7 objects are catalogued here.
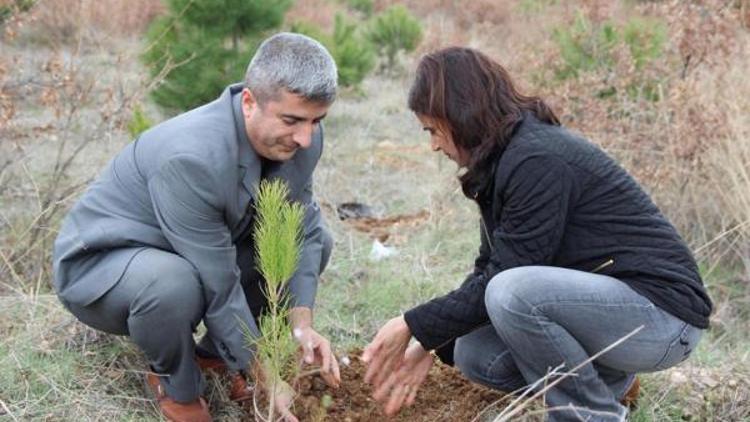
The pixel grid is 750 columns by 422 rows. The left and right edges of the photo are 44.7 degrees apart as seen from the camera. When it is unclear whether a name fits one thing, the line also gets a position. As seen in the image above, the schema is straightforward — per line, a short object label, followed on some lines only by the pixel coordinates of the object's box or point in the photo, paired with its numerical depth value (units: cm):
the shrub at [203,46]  637
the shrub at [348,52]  828
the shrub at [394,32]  1093
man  260
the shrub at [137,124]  462
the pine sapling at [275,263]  214
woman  248
